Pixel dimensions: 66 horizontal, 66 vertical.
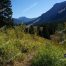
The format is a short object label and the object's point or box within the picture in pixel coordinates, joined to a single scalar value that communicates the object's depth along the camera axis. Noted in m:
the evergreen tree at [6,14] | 12.73
